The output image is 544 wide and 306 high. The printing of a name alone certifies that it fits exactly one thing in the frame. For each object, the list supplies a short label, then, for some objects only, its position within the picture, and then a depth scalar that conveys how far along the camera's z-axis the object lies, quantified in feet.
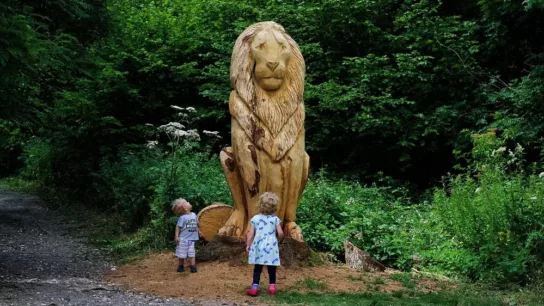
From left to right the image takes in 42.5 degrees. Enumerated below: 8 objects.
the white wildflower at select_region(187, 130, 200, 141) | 35.74
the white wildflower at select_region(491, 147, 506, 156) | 30.79
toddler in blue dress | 22.77
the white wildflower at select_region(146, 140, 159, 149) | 37.68
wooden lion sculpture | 26.30
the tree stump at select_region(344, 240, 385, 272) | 27.55
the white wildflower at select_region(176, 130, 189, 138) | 34.94
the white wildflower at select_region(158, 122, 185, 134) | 35.40
